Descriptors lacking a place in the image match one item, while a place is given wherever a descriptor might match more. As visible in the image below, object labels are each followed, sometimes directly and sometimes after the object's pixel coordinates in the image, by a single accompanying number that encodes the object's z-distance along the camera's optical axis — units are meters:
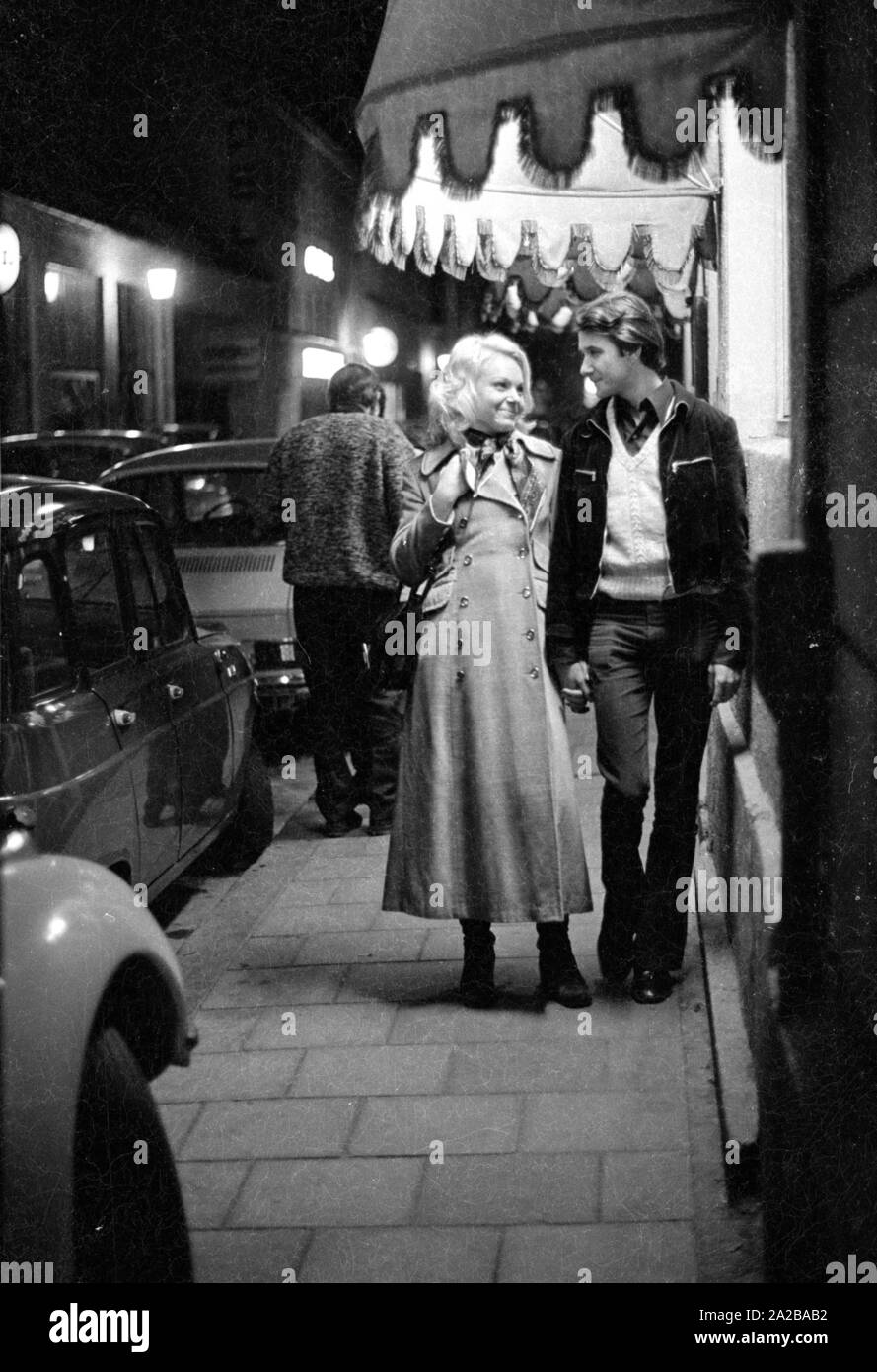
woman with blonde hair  3.92
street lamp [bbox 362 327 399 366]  5.25
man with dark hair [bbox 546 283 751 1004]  3.83
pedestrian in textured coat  5.04
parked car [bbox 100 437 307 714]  4.17
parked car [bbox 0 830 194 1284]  2.42
